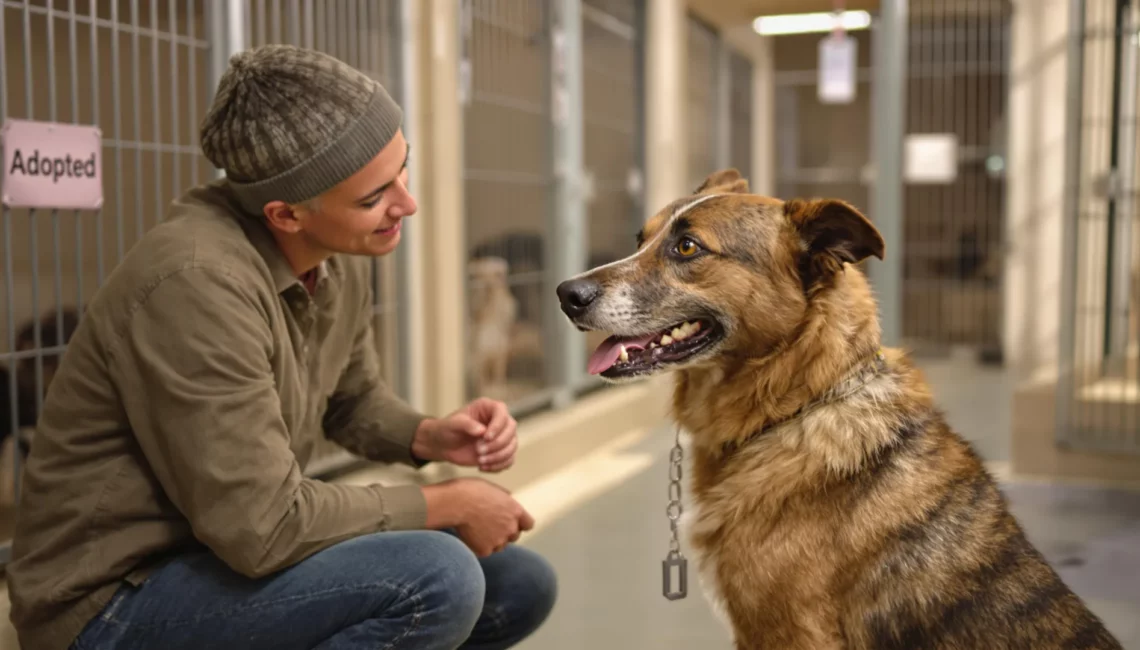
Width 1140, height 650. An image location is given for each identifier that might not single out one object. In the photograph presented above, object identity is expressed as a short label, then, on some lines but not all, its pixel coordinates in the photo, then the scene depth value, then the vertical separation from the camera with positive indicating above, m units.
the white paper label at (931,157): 5.62 +0.52
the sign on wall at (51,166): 2.00 +0.18
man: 1.42 -0.28
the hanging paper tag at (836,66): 4.88 +0.87
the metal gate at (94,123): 2.15 +0.28
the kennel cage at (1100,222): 4.00 +0.12
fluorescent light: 7.25 +1.71
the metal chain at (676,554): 1.80 -0.52
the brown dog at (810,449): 1.53 -0.32
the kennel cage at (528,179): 4.02 +0.31
